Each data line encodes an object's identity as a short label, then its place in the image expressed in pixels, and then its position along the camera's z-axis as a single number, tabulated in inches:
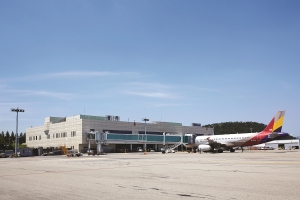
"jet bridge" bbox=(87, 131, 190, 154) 3727.9
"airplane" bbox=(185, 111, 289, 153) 2664.9
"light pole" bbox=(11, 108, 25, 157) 3425.2
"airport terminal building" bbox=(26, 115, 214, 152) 4003.4
